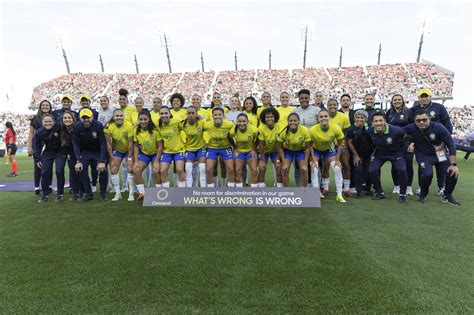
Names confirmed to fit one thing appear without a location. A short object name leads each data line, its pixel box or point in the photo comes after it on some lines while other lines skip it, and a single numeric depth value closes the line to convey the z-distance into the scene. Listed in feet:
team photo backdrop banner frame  17.92
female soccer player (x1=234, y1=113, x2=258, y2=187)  19.93
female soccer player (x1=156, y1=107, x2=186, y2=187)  20.18
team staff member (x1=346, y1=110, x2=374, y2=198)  21.40
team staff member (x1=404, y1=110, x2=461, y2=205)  18.80
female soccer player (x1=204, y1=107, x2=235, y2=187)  20.06
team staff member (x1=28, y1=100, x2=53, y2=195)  22.02
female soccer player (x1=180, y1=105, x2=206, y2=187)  20.66
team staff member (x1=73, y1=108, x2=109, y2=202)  20.35
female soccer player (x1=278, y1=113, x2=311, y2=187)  19.89
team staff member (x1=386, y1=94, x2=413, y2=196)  22.06
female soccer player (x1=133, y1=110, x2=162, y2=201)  20.30
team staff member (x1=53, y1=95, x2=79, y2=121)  22.81
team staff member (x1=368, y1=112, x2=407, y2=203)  19.85
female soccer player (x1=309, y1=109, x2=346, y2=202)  20.13
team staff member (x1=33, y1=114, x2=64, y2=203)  20.71
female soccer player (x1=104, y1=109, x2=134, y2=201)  21.01
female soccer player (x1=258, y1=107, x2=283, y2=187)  20.27
